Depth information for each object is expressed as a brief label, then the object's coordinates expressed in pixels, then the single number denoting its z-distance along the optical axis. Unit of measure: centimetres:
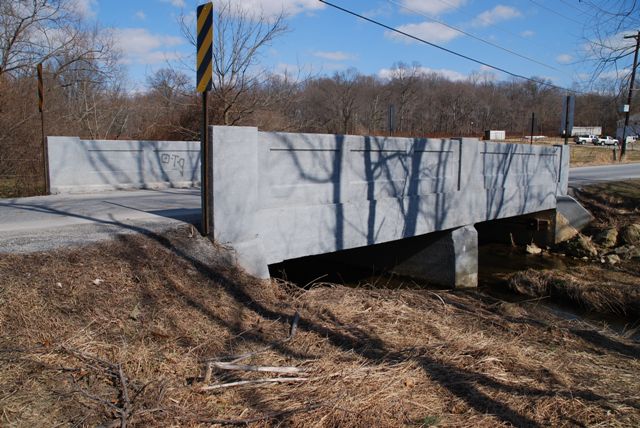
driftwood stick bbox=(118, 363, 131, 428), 304
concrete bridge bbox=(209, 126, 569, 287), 646
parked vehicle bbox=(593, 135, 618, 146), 6719
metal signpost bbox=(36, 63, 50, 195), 1089
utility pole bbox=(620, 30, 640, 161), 3251
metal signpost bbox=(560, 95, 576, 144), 1780
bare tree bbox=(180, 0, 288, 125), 2120
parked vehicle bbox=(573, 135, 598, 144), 6708
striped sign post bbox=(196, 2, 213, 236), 614
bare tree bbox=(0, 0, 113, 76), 2102
